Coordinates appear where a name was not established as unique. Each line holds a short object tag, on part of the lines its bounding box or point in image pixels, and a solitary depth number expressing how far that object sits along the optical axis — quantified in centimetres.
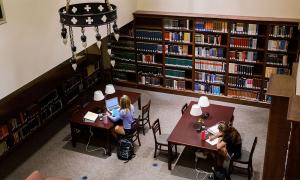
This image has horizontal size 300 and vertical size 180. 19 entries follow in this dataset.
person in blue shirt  753
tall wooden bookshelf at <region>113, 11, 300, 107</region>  864
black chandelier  414
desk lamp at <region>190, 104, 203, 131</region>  746
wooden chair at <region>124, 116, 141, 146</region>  778
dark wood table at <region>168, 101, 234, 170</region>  689
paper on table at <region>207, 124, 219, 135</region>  711
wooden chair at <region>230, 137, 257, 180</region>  669
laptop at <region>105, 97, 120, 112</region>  803
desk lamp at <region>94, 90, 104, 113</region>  827
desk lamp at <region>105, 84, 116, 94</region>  844
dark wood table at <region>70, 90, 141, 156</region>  763
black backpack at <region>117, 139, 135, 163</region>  755
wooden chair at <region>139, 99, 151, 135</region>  821
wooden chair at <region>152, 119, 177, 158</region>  746
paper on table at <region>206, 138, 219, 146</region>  685
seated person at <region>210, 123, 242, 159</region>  659
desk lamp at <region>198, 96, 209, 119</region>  765
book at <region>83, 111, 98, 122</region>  780
